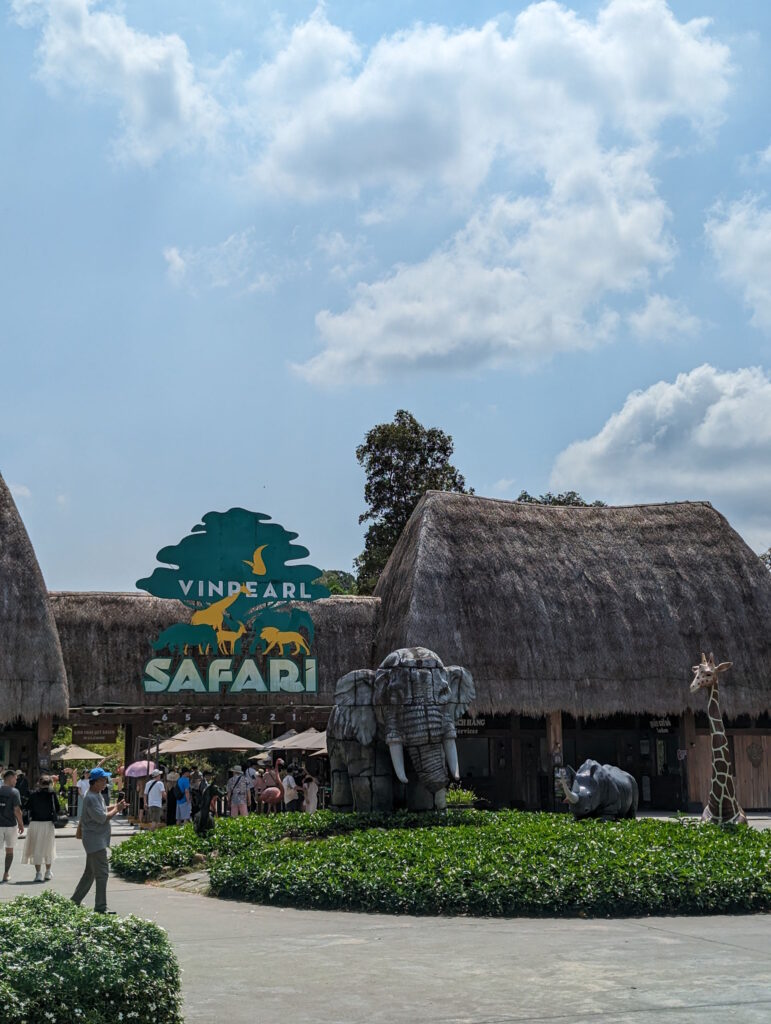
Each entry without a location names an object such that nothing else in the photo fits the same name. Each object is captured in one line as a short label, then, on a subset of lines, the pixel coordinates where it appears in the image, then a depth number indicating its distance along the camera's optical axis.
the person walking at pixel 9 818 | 14.84
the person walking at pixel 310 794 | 23.38
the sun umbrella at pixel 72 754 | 33.12
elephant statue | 16.05
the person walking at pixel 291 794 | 24.42
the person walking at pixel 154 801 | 23.55
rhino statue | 16.94
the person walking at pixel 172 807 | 22.89
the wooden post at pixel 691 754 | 29.04
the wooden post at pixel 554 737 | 28.36
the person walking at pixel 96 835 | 10.16
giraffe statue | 16.05
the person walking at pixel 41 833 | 14.88
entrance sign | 29.78
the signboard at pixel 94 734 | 29.08
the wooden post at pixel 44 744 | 27.59
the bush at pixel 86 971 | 5.70
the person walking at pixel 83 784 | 23.13
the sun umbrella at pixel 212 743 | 27.75
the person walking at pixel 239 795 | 24.44
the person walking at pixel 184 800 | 22.95
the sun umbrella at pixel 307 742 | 29.14
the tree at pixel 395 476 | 43.84
